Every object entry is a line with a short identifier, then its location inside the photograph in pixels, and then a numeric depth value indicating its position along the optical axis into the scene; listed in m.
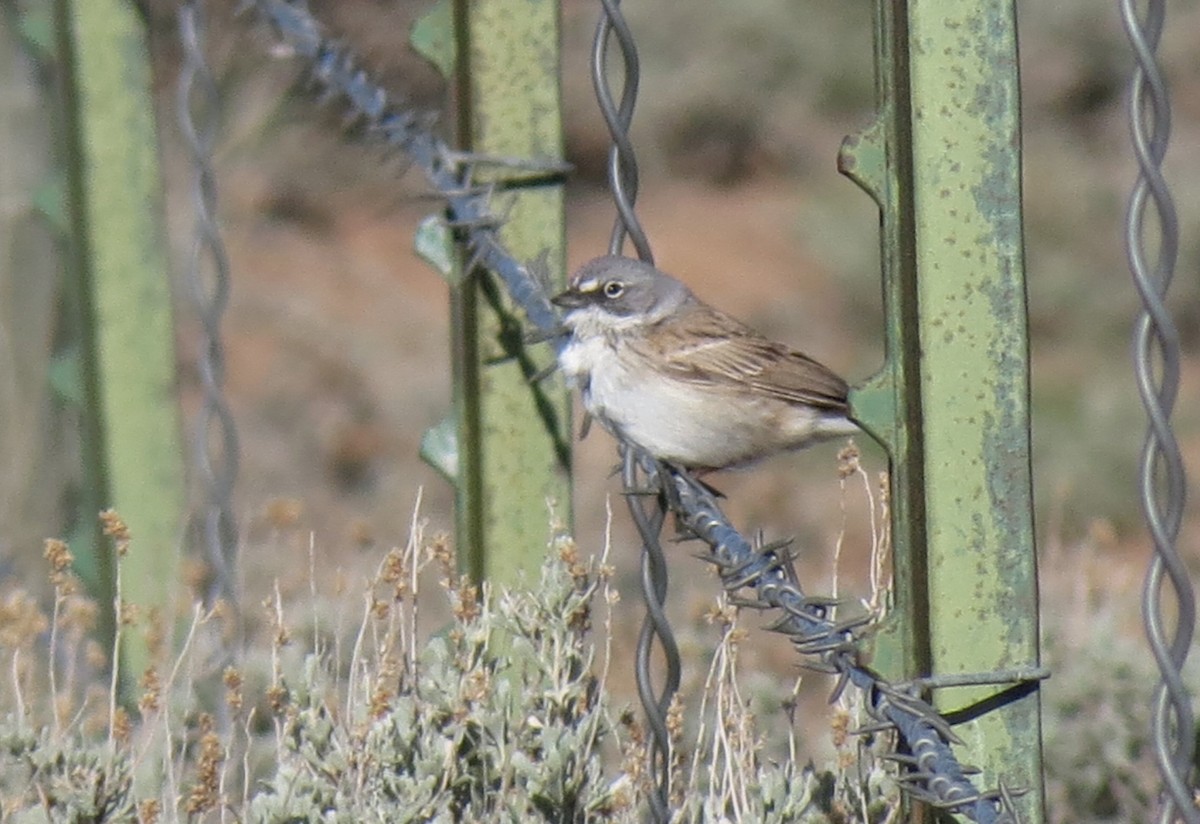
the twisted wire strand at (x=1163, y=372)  5.04
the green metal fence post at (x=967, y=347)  5.57
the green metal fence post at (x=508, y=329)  8.43
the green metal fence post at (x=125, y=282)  10.16
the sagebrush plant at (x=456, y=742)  6.55
